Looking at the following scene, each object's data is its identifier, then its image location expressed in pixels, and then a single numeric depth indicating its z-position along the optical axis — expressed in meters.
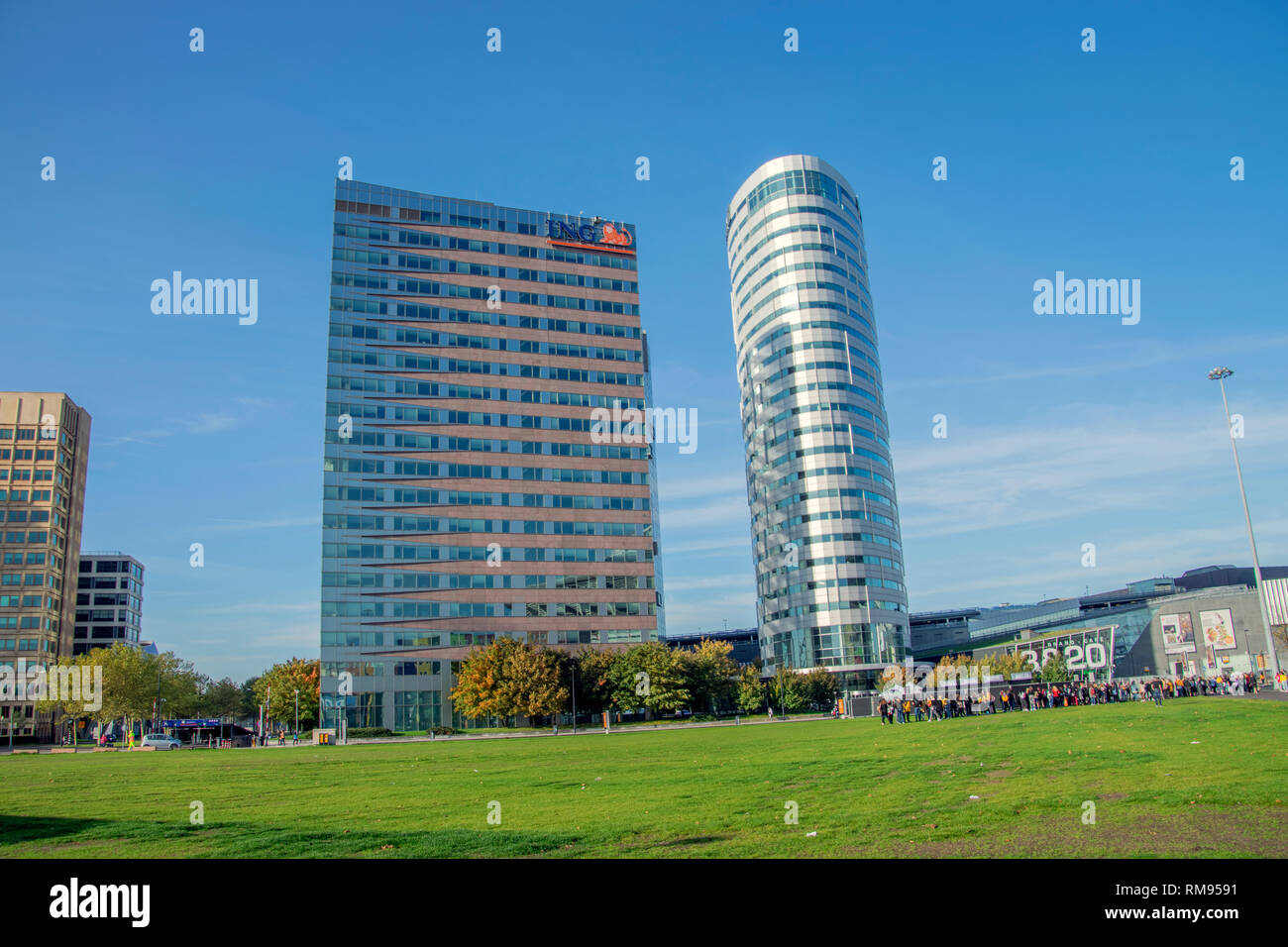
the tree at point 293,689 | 107.12
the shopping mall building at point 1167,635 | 110.75
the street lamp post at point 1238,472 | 62.25
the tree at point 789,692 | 98.60
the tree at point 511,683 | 86.56
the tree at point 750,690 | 99.31
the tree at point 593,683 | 91.64
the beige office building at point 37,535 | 129.25
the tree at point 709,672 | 93.75
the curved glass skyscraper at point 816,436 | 131.50
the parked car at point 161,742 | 80.25
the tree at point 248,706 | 174.62
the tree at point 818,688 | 102.93
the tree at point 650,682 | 89.31
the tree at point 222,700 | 160.73
